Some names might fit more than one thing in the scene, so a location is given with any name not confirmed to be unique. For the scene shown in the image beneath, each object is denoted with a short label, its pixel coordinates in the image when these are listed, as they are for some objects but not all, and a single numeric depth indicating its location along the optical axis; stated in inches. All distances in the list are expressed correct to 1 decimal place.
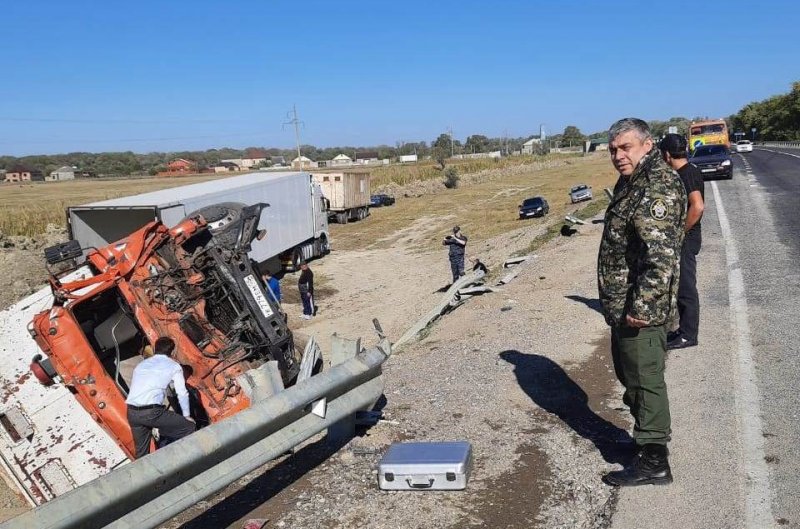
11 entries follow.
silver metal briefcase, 157.5
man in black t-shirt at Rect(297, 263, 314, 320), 697.0
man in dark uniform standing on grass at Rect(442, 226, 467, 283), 697.6
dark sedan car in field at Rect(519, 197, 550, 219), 1347.2
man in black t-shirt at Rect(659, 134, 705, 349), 243.4
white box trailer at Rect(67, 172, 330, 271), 670.5
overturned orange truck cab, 265.1
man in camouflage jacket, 149.4
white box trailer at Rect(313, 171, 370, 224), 1565.0
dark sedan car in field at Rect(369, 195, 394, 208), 1984.7
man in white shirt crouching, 225.6
